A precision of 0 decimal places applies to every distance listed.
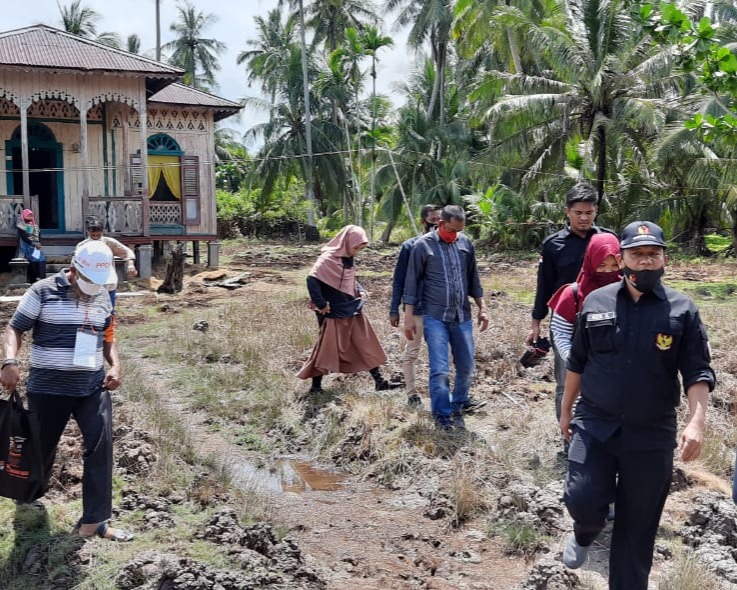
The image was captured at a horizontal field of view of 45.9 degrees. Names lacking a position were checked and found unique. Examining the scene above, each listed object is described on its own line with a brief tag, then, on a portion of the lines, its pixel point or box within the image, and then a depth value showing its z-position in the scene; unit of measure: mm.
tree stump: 17000
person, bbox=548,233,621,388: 4664
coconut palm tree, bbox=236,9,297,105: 39531
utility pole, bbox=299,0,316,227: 36312
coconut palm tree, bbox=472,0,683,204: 22438
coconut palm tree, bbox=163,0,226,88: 49438
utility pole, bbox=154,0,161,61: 42656
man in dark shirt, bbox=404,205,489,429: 6582
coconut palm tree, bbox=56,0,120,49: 45853
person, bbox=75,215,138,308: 8672
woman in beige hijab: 7812
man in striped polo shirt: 4430
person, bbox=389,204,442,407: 7032
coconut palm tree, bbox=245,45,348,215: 37375
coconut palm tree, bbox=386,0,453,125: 36844
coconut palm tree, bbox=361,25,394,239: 34344
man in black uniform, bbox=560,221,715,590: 3449
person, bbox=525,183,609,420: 5492
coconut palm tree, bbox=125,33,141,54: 49859
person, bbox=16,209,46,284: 16422
